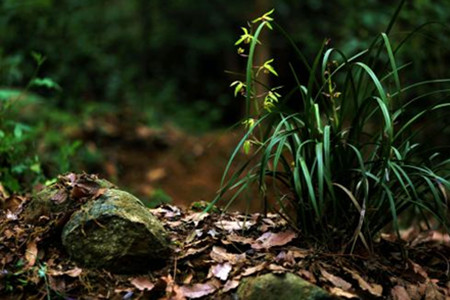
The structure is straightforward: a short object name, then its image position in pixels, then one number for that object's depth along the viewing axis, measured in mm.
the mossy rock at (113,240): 2293
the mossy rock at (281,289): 2143
